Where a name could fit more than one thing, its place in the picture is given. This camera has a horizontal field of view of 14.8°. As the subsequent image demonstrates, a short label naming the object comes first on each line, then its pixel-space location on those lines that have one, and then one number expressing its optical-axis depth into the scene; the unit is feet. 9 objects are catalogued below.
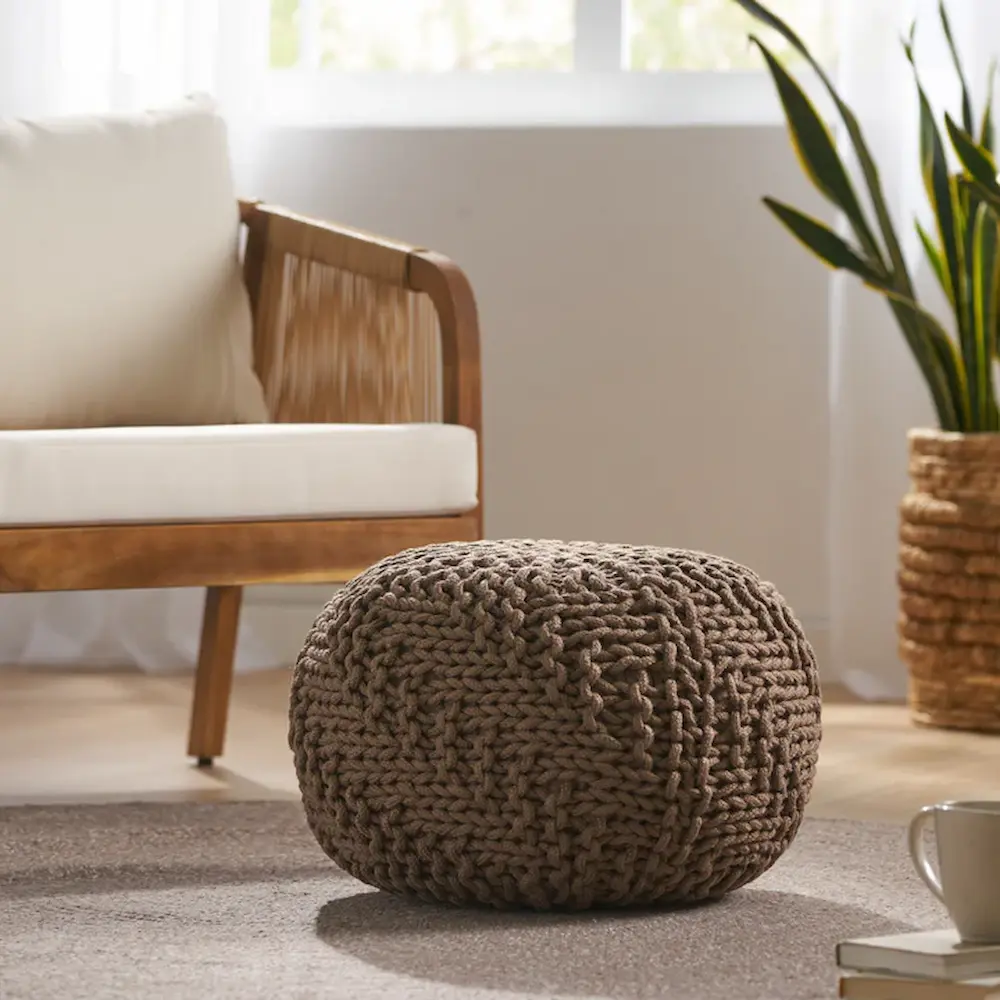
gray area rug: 12.11
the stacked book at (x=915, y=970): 11.64
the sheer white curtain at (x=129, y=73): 18.86
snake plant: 17.12
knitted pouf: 12.54
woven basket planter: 17.02
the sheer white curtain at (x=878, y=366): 18.57
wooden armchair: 14.27
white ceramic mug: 11.87
